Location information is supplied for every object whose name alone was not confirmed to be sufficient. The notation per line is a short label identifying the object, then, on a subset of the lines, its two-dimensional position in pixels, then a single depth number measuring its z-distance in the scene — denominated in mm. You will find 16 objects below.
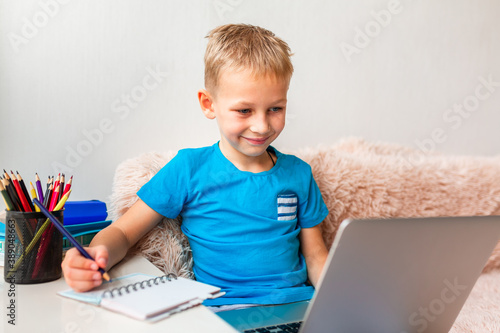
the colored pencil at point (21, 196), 751
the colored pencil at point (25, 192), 764
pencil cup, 728
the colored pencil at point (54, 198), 795
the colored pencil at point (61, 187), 804
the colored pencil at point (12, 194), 736
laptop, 551
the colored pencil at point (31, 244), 726
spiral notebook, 606
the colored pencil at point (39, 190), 813
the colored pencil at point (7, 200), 735
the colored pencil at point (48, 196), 798
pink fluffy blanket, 1095
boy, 946
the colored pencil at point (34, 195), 760
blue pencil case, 998
